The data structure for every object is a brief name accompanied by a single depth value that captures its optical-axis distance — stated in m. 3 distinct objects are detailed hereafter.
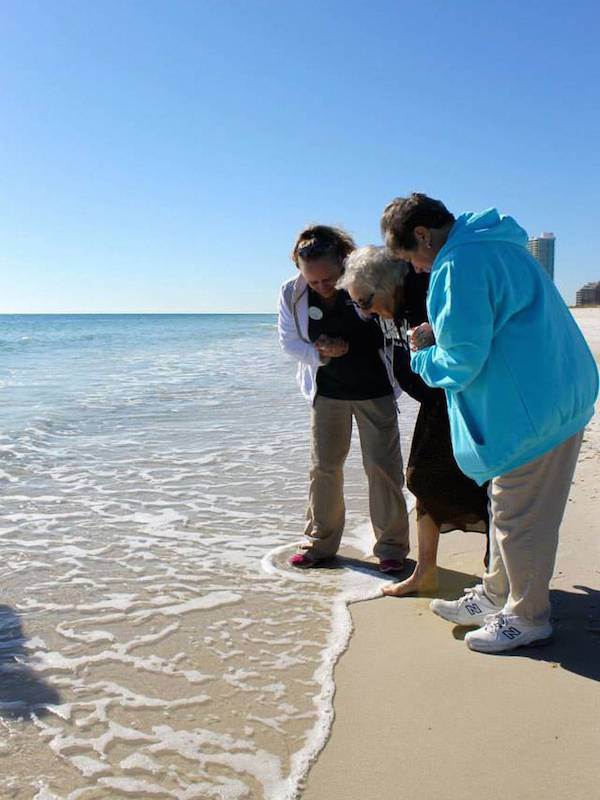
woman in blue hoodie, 2.60
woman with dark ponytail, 3.97
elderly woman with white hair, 3.23
